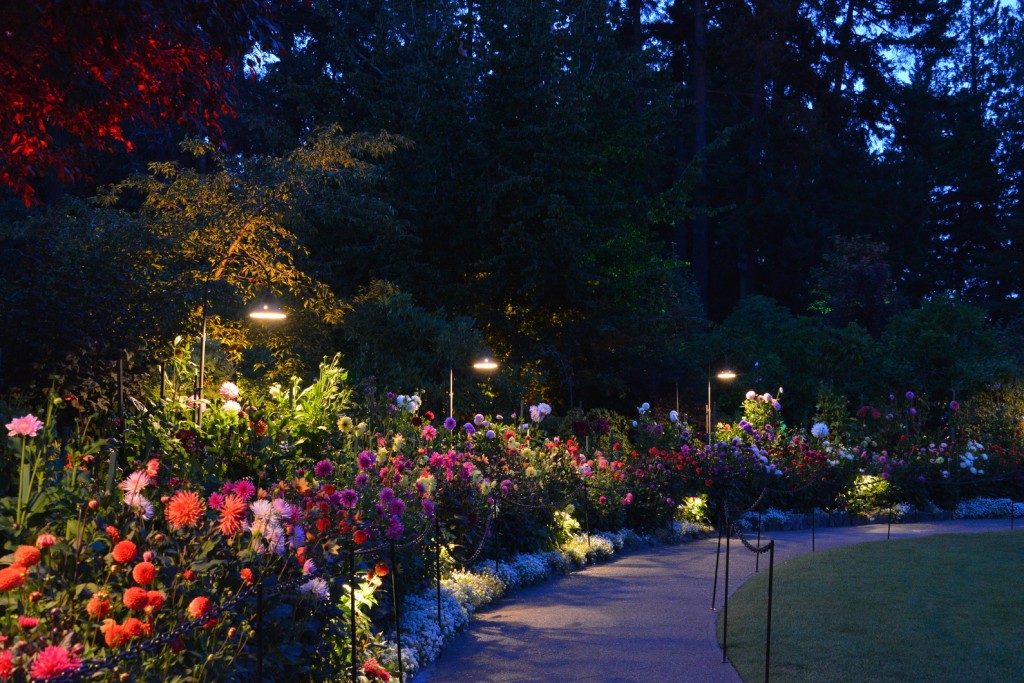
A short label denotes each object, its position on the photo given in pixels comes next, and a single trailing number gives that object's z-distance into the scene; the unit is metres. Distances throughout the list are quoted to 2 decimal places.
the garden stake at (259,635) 3.95
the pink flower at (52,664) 3.01
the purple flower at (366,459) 7.29
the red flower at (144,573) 3.60
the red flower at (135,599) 3.54
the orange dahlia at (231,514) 4.32
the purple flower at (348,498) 5.75
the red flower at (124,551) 3.71
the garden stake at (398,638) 5.47
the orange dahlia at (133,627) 3.55
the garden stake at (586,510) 10.89
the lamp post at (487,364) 11.98
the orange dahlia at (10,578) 3.39
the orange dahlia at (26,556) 3.61
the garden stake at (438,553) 6.96
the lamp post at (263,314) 8.58
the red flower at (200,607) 3.65
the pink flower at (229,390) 7.70
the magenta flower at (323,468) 6.24
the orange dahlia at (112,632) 3.60
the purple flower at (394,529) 5.73
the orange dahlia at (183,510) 4.12
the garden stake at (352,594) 4.93
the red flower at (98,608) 3.52
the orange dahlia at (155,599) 3.63
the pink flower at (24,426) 4.42
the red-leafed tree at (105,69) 6.51
